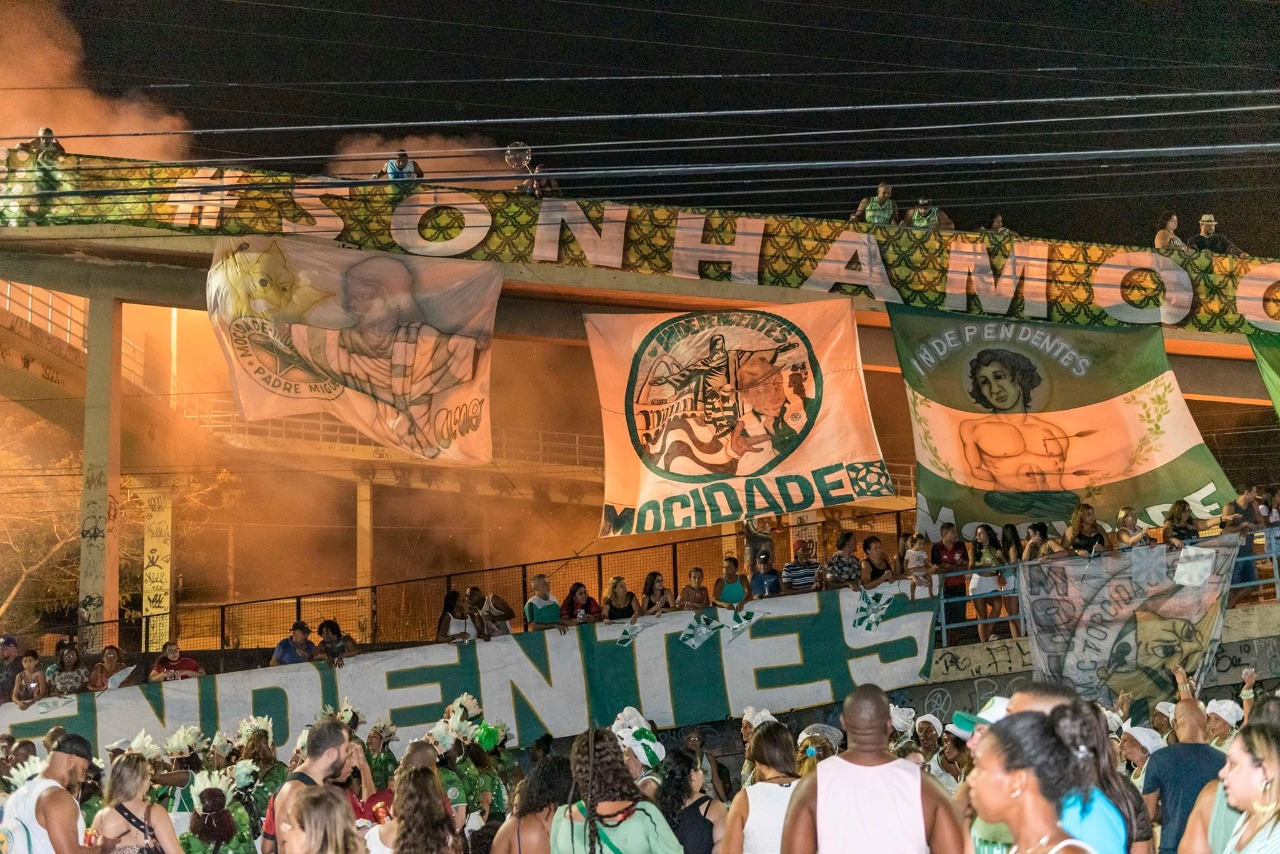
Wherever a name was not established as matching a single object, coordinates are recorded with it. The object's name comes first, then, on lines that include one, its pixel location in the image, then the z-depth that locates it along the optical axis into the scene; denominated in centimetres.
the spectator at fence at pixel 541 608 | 1661
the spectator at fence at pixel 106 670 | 1627
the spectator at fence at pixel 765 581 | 1625
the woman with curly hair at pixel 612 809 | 615
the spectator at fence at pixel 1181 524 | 1584
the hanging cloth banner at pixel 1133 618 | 1366
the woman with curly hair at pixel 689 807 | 732
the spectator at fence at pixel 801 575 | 1633
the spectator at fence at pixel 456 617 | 1703
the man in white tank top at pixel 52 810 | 716
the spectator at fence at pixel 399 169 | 1848
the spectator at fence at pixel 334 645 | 1609
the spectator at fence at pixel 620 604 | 1594
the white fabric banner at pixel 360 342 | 1691
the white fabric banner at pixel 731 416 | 1642
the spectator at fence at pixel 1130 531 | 1554
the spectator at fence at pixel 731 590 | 1590
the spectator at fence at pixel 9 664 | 1666
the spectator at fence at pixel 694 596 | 1595
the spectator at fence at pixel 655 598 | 1582
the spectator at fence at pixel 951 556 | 1599
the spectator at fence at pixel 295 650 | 1655
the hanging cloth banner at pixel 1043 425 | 1666
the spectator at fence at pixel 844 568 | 1572
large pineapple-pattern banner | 1811
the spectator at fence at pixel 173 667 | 1628
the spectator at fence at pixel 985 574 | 1589
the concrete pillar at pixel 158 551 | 2806
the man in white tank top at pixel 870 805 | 534
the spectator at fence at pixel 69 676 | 1639
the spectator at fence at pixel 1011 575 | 1576
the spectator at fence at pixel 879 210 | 1908
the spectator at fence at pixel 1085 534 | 1559
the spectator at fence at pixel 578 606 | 1634
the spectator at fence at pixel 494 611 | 1701
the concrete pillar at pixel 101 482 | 1883
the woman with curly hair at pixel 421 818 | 603
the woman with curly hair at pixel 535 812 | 648
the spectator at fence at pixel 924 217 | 1877
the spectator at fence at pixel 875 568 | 1550
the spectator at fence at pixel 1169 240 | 1861
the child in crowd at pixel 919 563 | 1542
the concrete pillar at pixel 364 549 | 2666
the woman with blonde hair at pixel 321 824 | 493
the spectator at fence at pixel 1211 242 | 1919
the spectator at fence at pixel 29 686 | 1597
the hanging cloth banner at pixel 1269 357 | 1770
